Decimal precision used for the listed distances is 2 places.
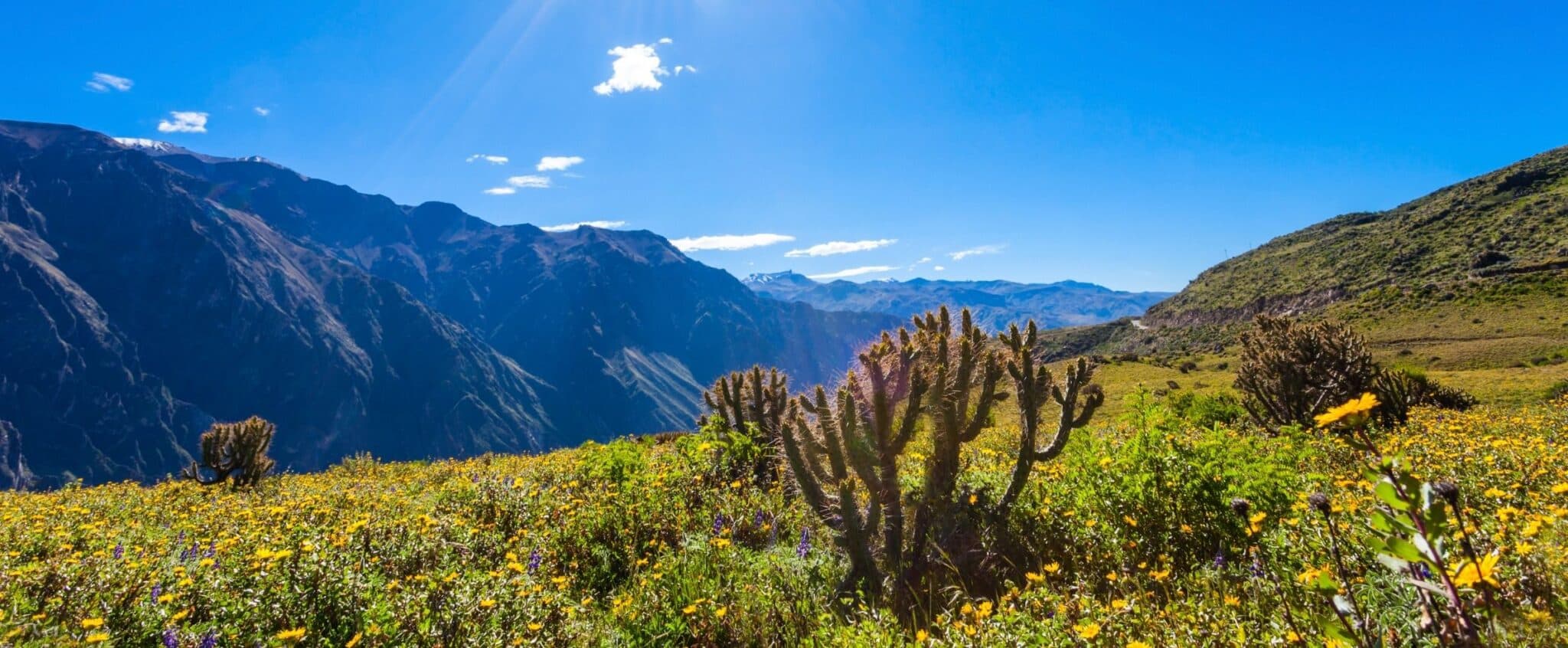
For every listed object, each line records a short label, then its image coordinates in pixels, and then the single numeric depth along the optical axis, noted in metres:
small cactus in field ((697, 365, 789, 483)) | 13.54
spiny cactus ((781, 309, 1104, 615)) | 6.33
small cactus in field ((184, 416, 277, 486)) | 16.70
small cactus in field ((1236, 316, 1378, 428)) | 14.34
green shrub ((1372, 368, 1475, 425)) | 15.41
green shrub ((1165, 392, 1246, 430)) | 16.70
